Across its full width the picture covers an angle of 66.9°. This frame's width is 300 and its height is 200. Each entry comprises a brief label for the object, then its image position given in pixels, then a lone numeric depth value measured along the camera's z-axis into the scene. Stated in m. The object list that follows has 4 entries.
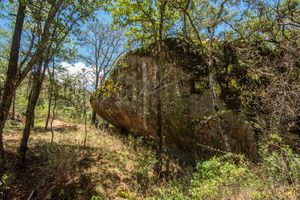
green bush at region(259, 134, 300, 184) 3.45
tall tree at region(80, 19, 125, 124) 18.50
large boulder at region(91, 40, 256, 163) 7.55
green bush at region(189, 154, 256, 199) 4.00
